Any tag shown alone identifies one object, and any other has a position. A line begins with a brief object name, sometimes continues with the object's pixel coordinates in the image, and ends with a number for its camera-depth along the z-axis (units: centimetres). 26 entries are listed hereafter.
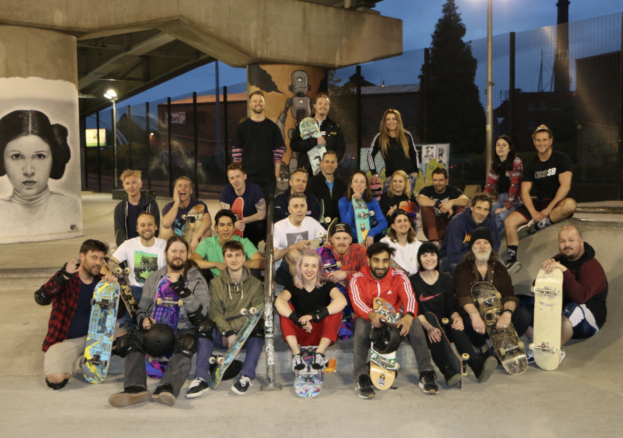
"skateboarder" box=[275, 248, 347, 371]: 435
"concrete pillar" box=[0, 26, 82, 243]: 894
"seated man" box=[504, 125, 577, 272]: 602
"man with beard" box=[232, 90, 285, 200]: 653
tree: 1133
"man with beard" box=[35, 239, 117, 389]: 442
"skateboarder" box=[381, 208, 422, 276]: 515
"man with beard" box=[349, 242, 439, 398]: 427
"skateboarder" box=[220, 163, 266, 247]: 575
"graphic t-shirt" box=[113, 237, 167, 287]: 492
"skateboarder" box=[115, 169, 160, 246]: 554
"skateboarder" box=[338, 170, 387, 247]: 582
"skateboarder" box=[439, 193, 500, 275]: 550
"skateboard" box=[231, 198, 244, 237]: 571
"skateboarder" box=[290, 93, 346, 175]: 673
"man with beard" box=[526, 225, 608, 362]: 468
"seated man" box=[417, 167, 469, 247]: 641
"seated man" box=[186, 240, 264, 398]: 429
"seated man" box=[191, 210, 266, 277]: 499
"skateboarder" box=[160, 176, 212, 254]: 564
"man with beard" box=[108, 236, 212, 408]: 391
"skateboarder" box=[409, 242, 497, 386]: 436
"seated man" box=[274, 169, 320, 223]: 562
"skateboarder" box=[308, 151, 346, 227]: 613
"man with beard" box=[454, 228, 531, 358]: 459
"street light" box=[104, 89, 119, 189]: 2067
